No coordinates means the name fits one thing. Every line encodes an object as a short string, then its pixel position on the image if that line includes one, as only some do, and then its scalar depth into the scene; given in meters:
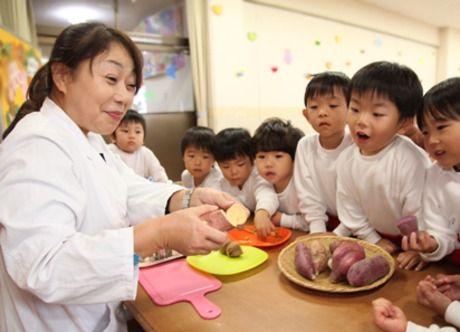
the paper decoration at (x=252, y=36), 4.33
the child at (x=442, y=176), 0.88
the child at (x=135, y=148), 2.53
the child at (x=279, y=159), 1.53
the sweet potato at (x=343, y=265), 0.84
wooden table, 0.70
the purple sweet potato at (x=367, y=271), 0.80
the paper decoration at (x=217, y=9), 3.90
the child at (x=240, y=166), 1.67
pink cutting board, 0.79
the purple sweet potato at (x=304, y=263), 0.87
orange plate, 1.18
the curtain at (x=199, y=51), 3.87
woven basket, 0.80
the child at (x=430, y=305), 0.65
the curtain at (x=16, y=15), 2.88
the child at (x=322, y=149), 1.33
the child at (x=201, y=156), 1.93
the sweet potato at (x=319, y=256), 0.91
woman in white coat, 0.62
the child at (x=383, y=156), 1.05
